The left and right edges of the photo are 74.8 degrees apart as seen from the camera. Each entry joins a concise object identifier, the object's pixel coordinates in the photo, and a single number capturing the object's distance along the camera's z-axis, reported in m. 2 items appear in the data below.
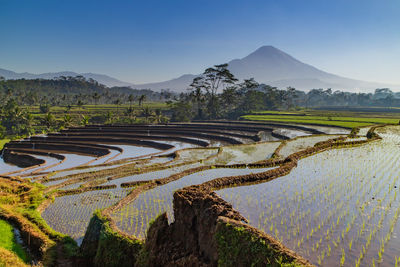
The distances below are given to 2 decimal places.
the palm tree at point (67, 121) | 41.05
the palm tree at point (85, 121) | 44.16
